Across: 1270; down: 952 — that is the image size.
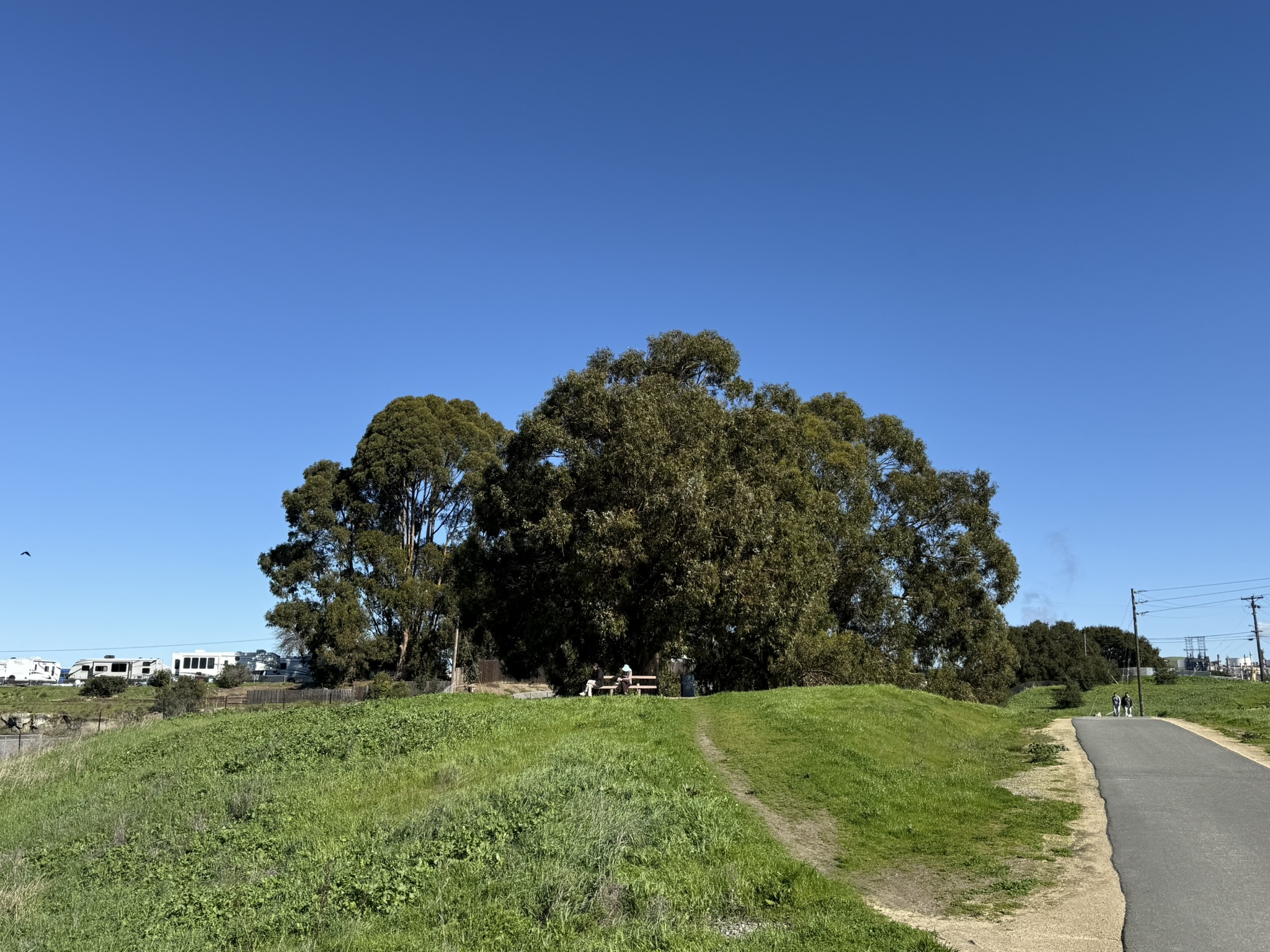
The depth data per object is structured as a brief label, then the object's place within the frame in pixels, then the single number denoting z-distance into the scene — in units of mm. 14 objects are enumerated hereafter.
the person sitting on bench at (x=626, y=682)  28406
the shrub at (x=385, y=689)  45650
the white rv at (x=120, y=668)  92162
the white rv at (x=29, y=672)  95625
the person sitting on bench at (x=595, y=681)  28188
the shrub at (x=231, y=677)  77250
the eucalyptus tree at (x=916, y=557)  42562
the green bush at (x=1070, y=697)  71312
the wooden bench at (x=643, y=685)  29422
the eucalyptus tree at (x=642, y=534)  29641
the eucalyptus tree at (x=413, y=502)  52406
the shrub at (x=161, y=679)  68919
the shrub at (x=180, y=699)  44250
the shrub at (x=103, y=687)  67938
